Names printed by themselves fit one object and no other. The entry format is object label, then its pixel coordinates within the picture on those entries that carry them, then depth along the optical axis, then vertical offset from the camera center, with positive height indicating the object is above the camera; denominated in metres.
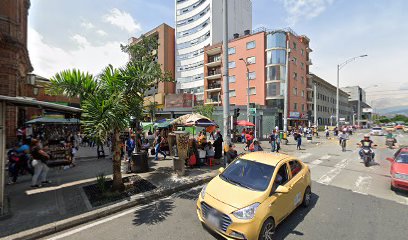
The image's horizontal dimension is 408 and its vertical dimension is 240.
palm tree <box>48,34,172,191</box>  5.77 +0.96
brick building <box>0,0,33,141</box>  12.21 +4.25
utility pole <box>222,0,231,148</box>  9.62 +1.69
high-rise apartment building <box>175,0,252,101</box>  46.03 +22.35
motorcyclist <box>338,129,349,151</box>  15.69 -1.27
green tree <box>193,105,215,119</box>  27.41 +1.41
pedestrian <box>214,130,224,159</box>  11.27 -1.70
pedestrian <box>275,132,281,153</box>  15.23 -1.69
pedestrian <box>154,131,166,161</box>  11.60 -1.56
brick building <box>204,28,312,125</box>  34.78 +9.69
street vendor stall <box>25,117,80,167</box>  9.61 -1.67
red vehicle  6.35 -1.72
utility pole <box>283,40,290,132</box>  21.55 +0.59
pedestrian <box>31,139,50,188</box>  6.92 -1.61
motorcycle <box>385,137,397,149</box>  17.70 -2.00
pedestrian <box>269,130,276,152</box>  14.69 -1.58
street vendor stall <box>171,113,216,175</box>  8.44 -1.07
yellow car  3.66 -1.63
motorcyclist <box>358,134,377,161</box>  10.77 -1.29
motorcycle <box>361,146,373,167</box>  10.54 -1.93
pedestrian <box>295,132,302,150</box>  16.61 -1.54
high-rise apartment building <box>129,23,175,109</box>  49.09 +18.05
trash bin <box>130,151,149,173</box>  8.67 -1.95
